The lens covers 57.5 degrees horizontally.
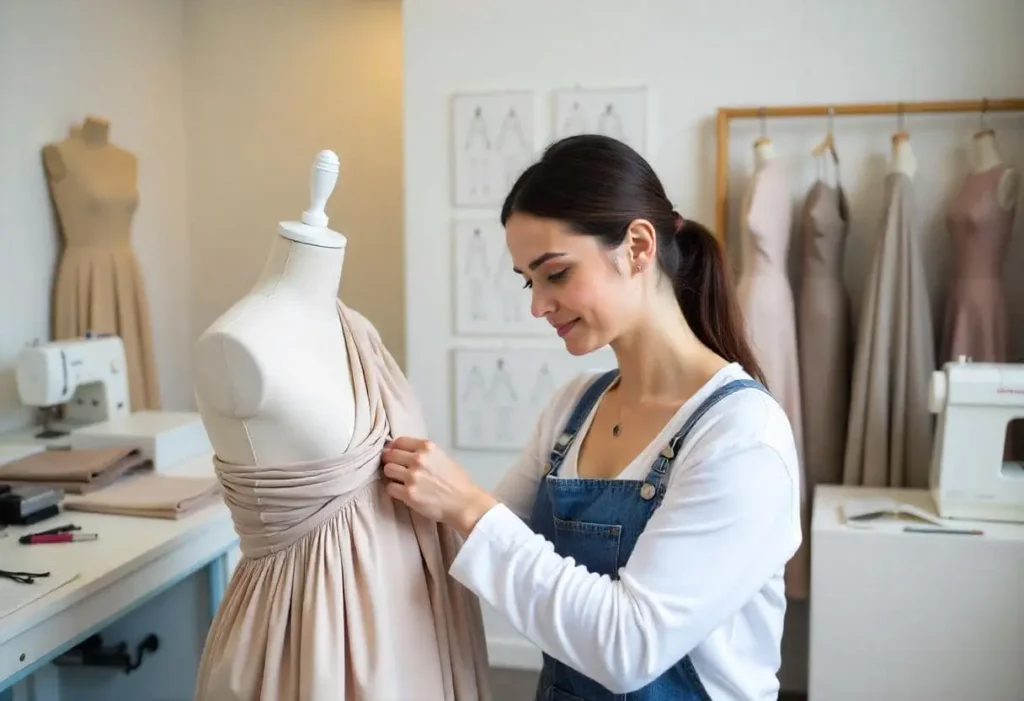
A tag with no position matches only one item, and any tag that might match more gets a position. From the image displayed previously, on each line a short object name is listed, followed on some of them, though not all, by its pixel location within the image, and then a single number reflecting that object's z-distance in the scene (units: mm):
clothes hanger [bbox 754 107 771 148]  2506
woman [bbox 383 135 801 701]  1068
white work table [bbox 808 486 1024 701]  2031
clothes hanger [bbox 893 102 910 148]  2406
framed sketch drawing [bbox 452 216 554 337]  2791
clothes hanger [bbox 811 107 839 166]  2506
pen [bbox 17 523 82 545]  1719
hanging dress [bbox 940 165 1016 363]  2326
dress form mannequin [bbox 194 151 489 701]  1052
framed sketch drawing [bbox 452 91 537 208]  2729
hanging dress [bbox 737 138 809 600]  2447
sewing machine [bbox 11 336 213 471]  2209
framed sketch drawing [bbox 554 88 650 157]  2646
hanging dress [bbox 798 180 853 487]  2447
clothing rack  2404
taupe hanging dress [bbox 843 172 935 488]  2381
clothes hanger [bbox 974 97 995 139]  2368
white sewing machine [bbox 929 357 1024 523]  2098
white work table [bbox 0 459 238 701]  1426
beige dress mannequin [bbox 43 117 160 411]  2643
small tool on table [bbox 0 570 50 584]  1519
